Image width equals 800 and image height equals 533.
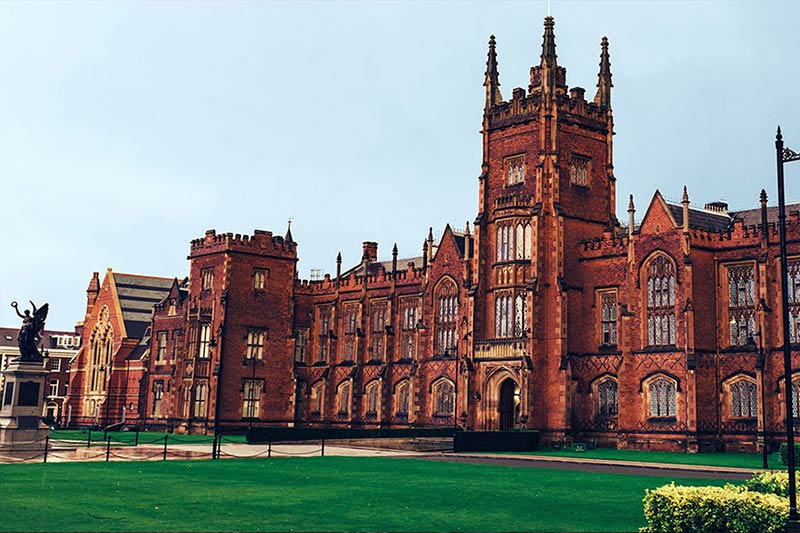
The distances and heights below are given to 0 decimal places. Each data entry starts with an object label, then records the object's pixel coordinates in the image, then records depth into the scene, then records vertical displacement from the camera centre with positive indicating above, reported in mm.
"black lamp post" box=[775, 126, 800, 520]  16505 +2345
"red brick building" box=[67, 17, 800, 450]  46031 +5901
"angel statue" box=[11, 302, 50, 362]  39250 +2946
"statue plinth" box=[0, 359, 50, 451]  38000 -366
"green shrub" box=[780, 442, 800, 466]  34741 -1128
